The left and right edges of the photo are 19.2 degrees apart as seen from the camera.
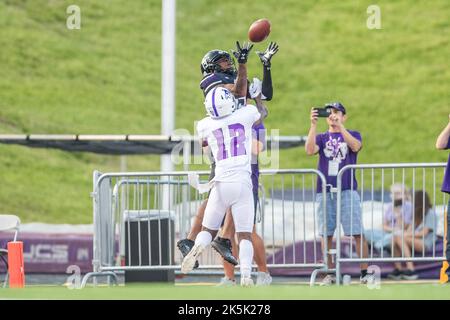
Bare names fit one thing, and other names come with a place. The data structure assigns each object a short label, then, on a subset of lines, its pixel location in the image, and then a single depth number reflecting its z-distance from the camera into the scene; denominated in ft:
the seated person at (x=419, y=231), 53.36
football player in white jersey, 38.99
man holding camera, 47.85
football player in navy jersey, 39.52
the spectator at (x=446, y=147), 42.09
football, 41.81
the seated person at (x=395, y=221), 56.85
